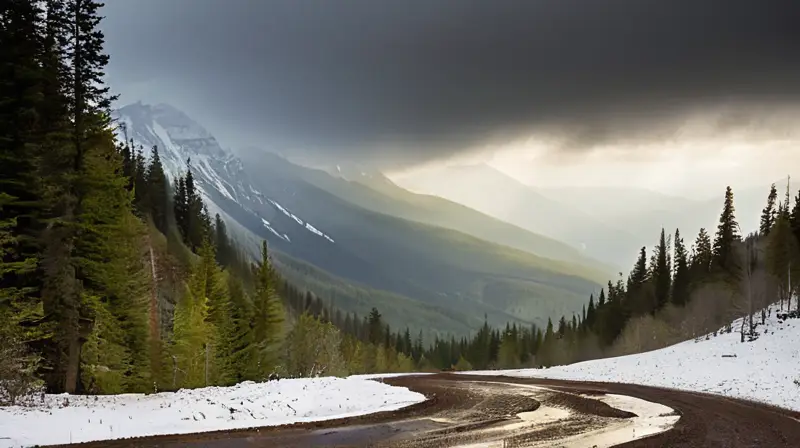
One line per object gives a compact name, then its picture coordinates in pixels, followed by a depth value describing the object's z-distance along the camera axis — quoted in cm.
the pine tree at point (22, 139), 2528
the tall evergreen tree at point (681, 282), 10612
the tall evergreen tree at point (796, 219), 8179
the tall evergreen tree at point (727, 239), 9567
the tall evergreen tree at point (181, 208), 10725
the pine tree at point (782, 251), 7431
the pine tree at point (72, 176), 2630
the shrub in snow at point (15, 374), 1960
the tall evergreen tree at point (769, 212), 10412
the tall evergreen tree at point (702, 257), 10431
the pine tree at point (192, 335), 4631
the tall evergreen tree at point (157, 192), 9900
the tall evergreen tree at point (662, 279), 11338
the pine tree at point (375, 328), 14006
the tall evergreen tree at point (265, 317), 5650
